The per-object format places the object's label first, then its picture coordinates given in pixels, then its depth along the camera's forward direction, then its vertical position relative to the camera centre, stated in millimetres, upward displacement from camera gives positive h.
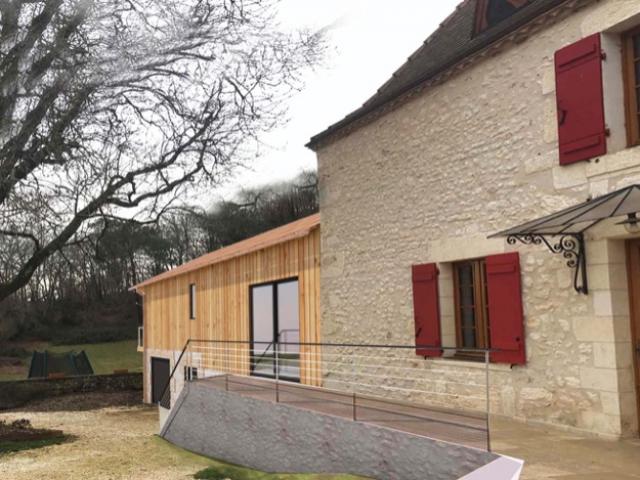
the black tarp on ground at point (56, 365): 27828 -2493
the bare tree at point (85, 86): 6867 +2641
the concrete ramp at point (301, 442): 5426 -1577
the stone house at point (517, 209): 5945 +985
